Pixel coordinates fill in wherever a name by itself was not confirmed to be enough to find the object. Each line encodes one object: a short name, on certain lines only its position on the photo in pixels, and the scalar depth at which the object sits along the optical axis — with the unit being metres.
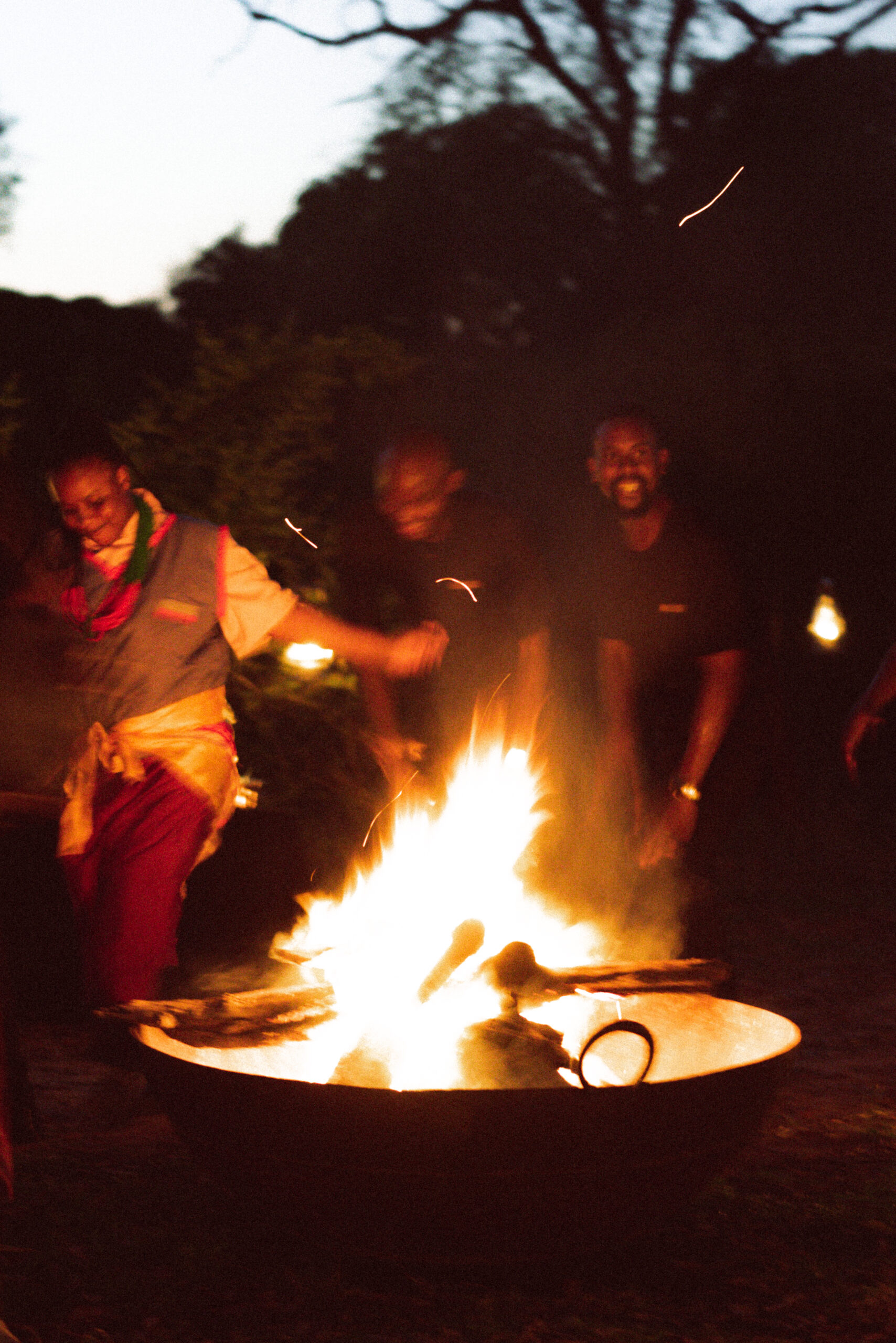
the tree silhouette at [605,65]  13.66
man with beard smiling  4.36
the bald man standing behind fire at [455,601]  4.44
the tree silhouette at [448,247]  13.13
